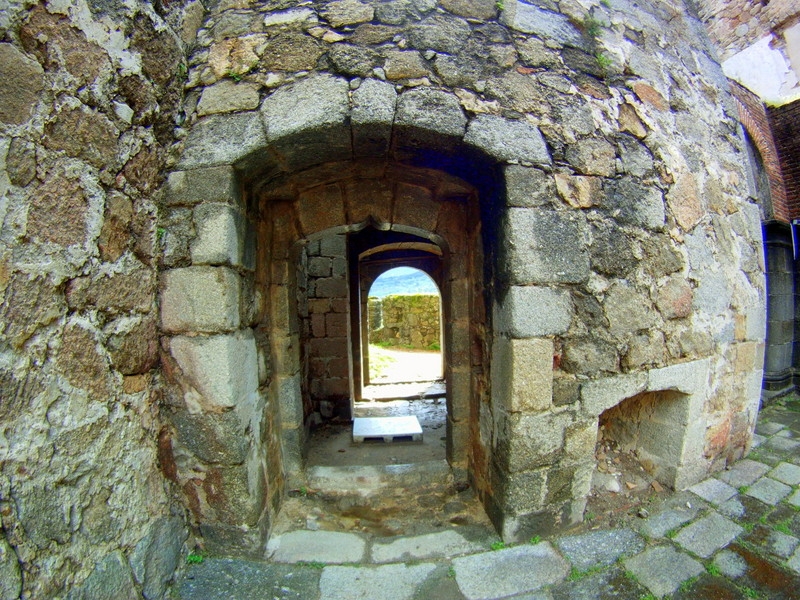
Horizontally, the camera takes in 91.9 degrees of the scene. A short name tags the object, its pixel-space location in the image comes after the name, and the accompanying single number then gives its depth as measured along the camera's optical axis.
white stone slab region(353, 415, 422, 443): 3.85
